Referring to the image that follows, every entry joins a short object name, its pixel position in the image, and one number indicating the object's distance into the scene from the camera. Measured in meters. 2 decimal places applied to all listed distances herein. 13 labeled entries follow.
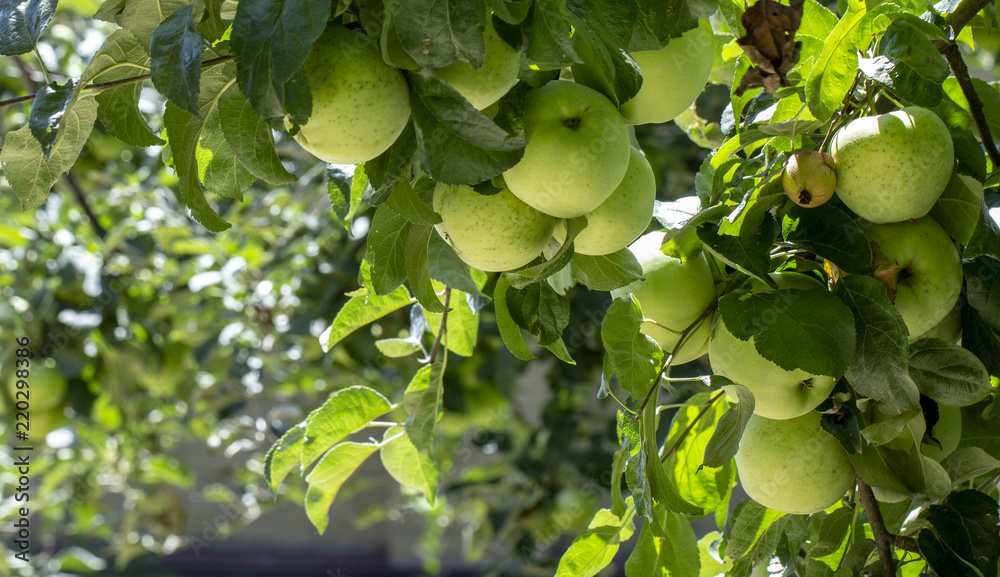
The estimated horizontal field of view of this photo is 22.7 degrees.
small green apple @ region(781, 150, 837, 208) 1.36
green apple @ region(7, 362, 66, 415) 3.13
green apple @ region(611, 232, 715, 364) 1.42
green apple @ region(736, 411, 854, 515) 1.43
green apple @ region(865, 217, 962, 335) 1.39
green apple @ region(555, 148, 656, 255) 1.36
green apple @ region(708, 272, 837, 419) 1.40
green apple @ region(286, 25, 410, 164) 1.30
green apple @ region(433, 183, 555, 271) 1.35
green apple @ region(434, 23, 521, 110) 1.30
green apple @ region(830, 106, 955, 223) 1.36
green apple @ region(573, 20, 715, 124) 1.37
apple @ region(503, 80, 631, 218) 1.32
